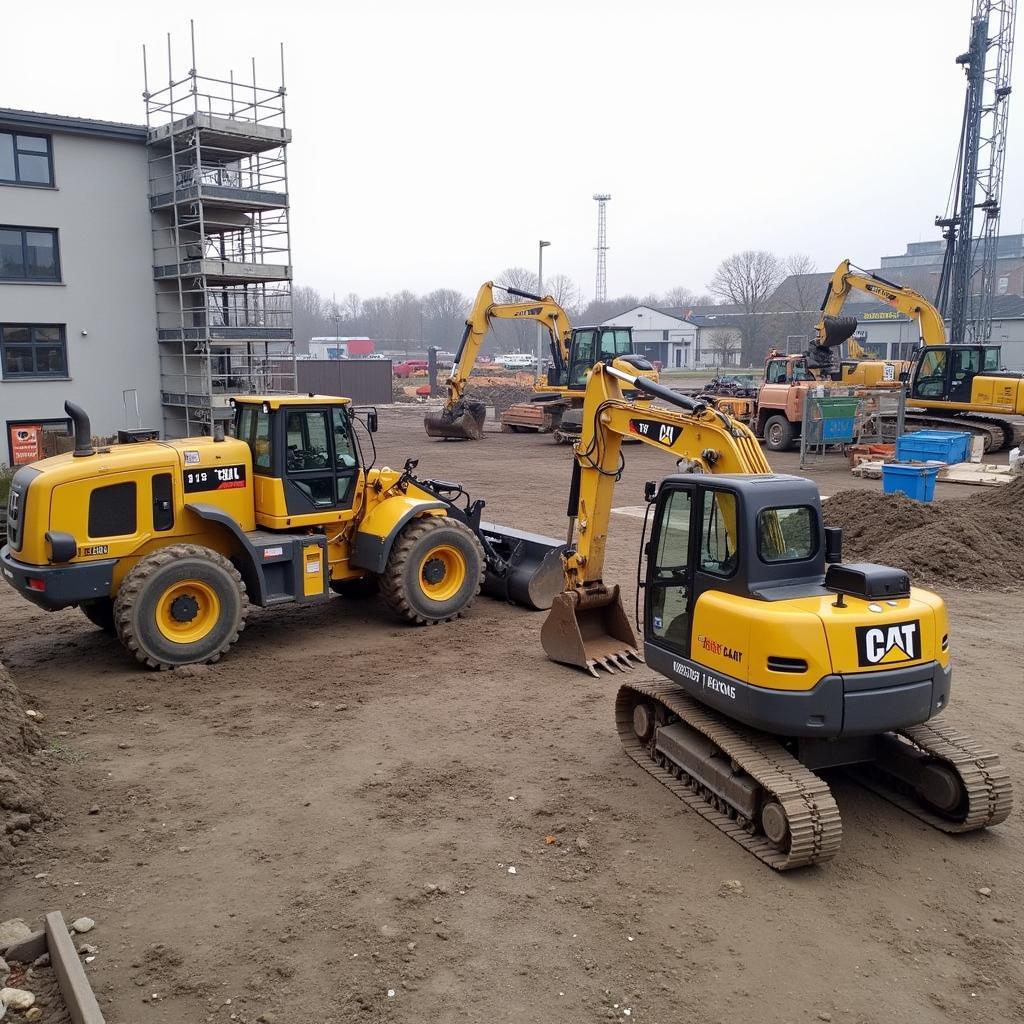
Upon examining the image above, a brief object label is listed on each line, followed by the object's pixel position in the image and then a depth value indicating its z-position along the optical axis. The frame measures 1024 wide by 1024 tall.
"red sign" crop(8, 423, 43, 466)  22.94
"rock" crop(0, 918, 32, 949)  4.97
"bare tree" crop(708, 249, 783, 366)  82.38
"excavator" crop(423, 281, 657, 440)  29.94
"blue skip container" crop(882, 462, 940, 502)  16.23
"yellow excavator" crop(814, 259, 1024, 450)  24.20
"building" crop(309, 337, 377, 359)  93.00
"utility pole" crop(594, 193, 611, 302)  115.44
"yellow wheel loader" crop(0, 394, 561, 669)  8.99
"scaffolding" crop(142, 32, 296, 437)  23.89
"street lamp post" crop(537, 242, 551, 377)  39.81
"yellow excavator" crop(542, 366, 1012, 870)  5.75
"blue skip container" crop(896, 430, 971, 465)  20.77
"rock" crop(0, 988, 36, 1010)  4.58
